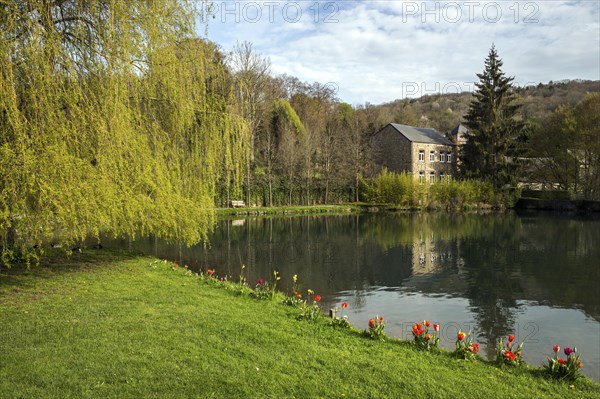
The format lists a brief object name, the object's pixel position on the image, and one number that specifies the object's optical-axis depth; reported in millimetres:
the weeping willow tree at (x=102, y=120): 7555
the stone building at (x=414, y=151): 52438
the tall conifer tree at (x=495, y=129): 47688
